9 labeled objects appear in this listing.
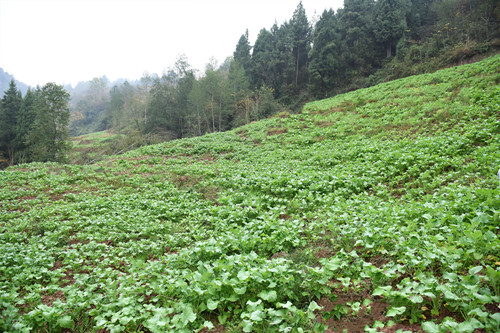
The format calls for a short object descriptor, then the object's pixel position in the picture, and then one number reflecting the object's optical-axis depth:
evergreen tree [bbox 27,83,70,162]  23.86
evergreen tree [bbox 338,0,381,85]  35.19
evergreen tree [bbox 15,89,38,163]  29.42
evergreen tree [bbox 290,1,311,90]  41.94
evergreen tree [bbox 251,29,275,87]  42.31
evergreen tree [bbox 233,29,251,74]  44.75
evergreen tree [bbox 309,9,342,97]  34.75
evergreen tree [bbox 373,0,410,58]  33.06
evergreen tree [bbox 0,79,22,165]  30.86
